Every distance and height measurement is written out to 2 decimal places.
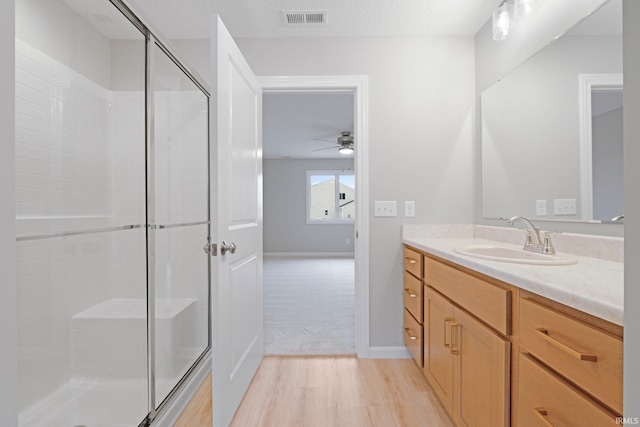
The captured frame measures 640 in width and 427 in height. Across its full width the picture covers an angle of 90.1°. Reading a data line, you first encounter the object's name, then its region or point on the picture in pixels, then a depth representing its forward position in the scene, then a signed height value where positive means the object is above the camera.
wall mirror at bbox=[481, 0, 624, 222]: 1.31 +0.42
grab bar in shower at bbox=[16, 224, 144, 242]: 1.39 -0.09
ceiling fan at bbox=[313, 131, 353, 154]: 5.29 +1.21
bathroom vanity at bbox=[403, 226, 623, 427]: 0.71 -0.37
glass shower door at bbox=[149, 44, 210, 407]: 1.96 -0.01
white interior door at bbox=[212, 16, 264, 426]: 1.43 -0.06
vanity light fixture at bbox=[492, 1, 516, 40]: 1.83 +1.12
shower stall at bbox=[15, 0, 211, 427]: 1.68 -0.01
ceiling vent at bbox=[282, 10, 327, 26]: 2.04 +1.29
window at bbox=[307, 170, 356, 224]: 7.84 +0.42
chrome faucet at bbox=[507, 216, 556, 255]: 1.50 -0.14
